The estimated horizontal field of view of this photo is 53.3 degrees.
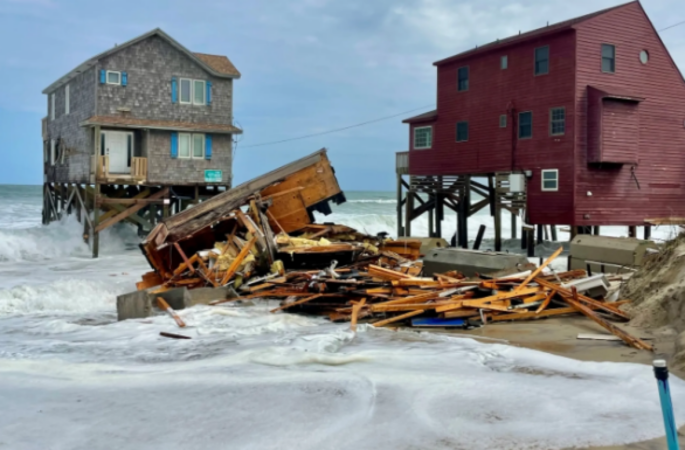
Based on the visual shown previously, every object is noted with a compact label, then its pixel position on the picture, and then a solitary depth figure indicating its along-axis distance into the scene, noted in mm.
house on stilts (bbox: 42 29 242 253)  29844
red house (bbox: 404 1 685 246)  26391
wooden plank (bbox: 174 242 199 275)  15409
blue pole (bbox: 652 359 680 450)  3297
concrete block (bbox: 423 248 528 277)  13938
